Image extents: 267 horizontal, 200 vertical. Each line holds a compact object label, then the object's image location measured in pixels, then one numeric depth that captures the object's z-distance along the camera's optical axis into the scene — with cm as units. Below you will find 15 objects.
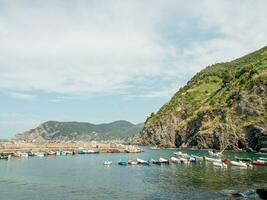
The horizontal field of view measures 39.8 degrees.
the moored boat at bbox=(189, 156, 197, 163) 13038
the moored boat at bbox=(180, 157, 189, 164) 12812
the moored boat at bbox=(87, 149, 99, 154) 18501
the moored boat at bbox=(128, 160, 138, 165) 12494
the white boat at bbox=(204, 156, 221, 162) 12433
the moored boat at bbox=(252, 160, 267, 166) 11795
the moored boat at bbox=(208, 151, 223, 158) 14612
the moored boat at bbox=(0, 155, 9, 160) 14300
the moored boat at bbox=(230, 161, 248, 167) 11336
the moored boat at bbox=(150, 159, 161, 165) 12718
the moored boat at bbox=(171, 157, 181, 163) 13046
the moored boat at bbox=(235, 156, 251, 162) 12772
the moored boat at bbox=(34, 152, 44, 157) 16100
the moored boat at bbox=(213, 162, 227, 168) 11332
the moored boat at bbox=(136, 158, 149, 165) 12550
